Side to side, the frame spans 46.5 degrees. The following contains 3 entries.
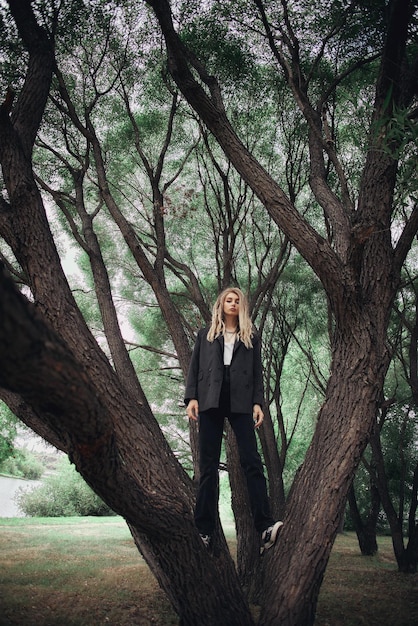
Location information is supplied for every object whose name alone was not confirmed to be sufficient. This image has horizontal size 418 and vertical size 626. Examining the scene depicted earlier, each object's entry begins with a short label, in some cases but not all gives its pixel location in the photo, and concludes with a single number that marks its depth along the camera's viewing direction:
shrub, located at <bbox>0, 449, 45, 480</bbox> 24.41
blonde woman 3.73
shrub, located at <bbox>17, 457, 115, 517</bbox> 18.38
